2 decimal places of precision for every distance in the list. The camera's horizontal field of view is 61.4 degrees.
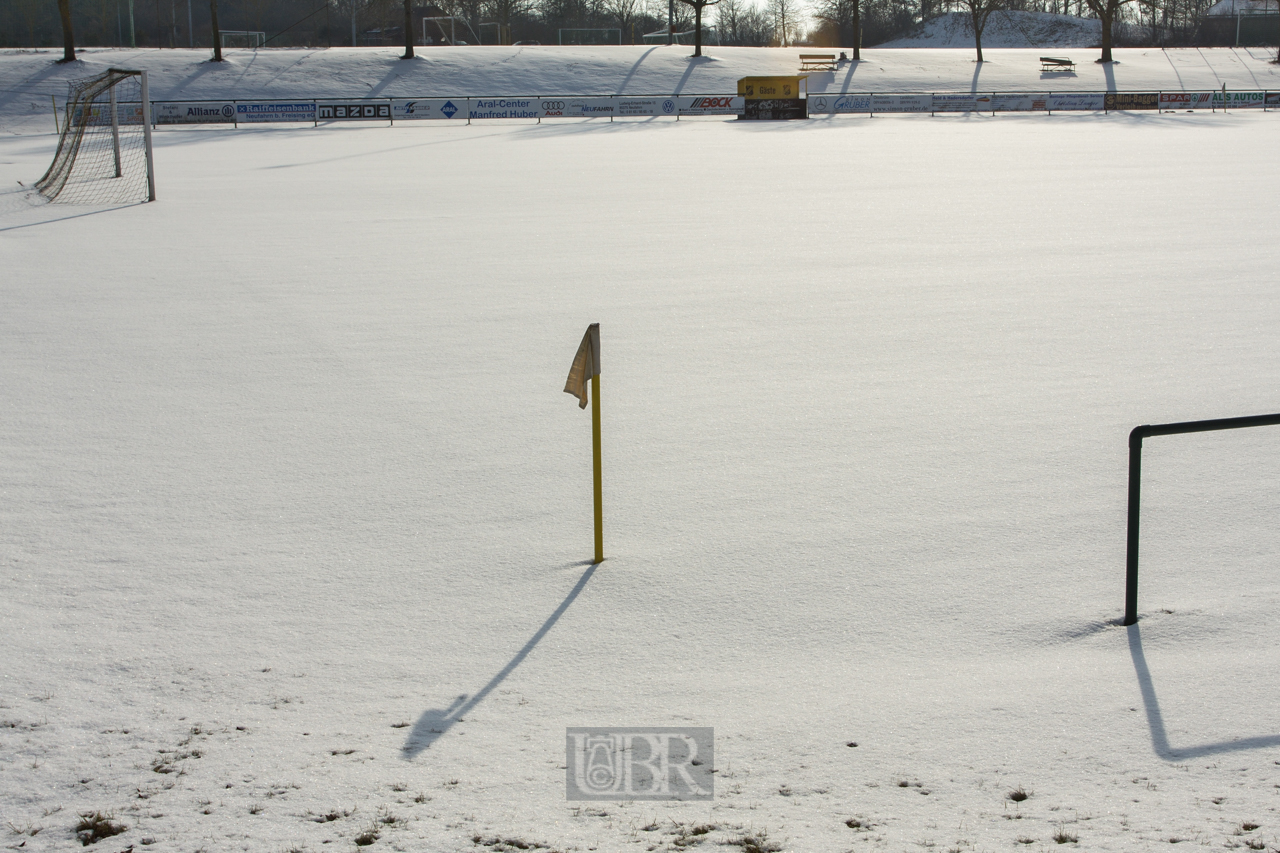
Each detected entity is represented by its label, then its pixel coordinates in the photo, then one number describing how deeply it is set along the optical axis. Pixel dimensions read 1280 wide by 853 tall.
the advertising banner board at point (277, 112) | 45.88
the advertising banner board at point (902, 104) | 51.00
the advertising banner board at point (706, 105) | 51.19
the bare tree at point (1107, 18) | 68.38
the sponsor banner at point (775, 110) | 47.06
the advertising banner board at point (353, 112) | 45.97
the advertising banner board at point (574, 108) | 48.97
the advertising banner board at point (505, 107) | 48.25
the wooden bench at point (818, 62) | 64.88
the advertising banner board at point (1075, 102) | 50.78
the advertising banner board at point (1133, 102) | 50.21
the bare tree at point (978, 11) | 70.75
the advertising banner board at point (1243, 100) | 52.91
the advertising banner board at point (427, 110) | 47.16
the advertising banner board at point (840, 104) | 51.43
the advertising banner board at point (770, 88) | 47.41
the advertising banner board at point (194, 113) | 44.78
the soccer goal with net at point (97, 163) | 20.80
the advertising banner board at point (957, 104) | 50.72
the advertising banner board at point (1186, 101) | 51.25
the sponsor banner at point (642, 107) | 49.94
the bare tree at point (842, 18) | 68.12
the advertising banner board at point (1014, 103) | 51.59
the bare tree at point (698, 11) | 65.43
